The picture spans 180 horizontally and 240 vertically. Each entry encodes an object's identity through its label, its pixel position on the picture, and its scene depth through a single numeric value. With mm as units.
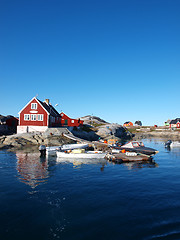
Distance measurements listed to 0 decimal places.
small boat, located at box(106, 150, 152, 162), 30047
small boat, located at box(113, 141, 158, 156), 32488
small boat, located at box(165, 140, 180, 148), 55394
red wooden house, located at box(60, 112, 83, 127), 76500
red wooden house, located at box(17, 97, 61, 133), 54656
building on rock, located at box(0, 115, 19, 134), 60197
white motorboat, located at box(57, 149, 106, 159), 32094
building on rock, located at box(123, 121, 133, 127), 179475
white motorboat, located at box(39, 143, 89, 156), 35441
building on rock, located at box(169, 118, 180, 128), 131250
